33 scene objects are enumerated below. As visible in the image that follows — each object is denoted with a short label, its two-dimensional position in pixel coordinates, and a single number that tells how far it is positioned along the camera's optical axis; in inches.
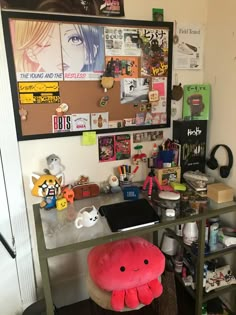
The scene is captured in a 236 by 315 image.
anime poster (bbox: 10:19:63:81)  50.1
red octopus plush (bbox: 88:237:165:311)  45.1
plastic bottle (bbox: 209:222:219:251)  57.4
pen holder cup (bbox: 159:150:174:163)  61.9
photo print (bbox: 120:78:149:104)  59.8
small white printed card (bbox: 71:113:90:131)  57.4
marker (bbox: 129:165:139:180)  65.4
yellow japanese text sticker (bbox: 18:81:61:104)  52.3
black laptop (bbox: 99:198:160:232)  46.4
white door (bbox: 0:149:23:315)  55.1
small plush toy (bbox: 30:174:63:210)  52.9
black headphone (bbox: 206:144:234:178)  60.7
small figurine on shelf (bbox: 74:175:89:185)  60.6
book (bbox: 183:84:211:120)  65.0
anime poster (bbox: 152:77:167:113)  62.4
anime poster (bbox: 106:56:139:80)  57.6
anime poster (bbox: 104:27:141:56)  56.3
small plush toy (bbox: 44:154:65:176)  55.6
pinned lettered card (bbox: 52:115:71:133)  56.1
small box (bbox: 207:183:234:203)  54.9
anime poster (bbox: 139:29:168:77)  59.3
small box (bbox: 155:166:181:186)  61.2
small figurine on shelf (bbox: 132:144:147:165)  64.7
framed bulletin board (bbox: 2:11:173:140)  51.4
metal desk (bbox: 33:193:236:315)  41.5
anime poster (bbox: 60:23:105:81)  53.6
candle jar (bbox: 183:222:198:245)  59.6
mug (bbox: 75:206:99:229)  46.6
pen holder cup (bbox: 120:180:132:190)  62.4
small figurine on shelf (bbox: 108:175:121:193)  61.2
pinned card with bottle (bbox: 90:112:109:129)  58.9
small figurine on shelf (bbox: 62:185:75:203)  55.5
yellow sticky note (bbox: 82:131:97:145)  58.9
